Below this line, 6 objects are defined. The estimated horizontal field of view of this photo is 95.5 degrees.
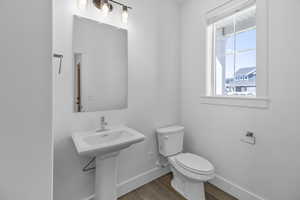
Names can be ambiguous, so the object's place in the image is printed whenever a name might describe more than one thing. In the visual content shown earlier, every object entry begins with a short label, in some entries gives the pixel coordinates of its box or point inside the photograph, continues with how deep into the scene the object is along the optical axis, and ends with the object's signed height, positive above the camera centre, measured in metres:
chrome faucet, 1.43 -0.26
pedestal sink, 1.16 -0.51
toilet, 1.44 -0.74
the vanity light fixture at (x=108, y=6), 1.39 +0.97
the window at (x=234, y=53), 1.52 +0.57
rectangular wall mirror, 1.35 +0.36
